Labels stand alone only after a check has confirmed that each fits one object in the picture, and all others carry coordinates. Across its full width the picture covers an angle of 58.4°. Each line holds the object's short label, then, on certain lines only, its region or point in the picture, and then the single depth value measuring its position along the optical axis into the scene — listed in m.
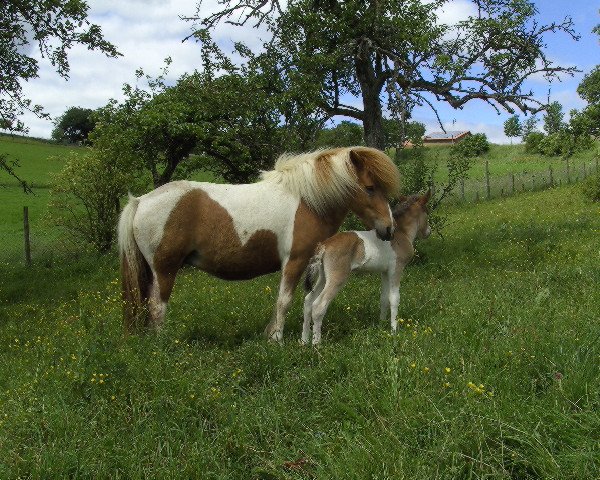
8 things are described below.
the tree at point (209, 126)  11.81
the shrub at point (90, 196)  16.66
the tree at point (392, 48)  10.89
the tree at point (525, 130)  63.10
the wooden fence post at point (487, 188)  26.83
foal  5.83
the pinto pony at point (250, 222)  5.69
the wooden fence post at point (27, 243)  15.77
